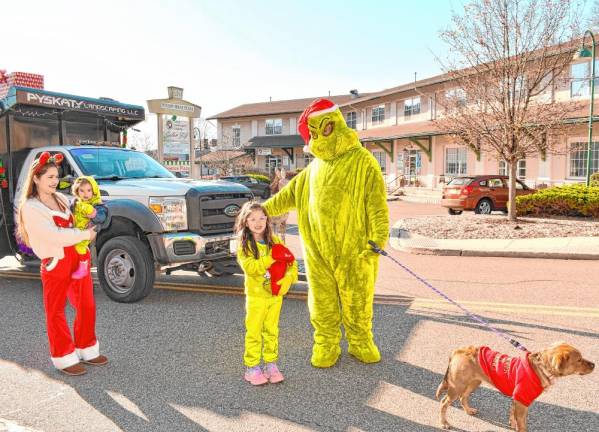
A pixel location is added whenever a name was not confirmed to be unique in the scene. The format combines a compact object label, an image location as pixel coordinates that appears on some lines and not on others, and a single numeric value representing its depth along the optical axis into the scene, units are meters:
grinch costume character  4.19
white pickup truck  6.45
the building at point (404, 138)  22.94
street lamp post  13.89
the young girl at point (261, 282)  3.96
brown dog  2.95
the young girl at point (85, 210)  4.36
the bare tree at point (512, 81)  13.50
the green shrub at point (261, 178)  31.88
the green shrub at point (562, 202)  14.77
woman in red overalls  4.12
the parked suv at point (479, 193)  18.28
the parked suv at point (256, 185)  29.62
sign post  15.36
